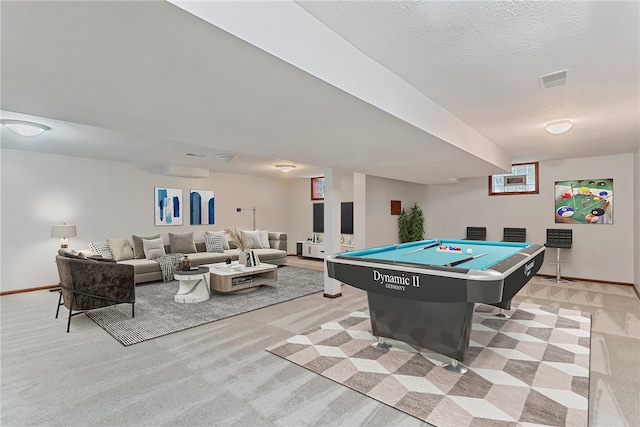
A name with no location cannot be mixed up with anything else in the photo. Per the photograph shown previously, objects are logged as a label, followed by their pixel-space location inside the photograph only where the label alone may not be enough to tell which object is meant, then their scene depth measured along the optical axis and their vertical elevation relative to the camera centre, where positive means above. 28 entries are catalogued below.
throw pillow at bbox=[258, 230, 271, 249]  8.29 -0.63
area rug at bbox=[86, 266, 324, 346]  3.73 -1.35
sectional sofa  5.94 -0.91
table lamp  5.58 -0.28
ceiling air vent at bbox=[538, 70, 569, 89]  2.50 +1.12
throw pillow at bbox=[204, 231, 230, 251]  7.57 -0.51
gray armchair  3.75 -0.85
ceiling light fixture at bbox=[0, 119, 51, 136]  3.75 +1.09
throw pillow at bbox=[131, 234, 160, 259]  6.36 -0.66
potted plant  8.05 -0.29
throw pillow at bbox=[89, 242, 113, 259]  5.89 -0.63
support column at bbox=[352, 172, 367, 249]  6.86 +0.11
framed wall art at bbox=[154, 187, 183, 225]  7.29 +0.22
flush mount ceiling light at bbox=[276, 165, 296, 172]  7.19 +1.11
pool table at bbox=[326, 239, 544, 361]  2.35 -0.59
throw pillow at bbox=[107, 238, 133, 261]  6.04 -0.65
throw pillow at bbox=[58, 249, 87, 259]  4.14 -0.51
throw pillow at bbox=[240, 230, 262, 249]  8.18 -0.59
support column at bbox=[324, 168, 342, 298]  5.23 -0.05
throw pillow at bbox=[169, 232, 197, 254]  6.95 -0.63
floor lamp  9.11 +0.12
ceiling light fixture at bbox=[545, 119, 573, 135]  3.68 +1.05
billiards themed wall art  6.11 +0.27
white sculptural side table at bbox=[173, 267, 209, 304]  4.79 -1.13
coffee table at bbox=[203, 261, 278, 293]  5.13 -1.08
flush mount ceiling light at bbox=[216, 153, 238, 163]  5.84 +1.11
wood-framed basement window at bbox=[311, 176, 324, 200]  9.66 +0.84
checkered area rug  2.19 -1.36
